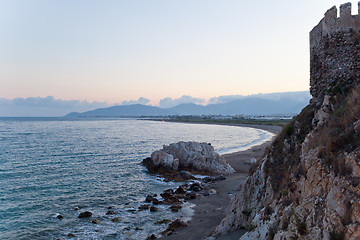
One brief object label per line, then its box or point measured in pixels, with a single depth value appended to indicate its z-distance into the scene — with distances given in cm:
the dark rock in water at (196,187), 2542
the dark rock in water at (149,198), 2247
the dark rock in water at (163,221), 1788
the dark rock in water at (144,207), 2055
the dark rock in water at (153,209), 2000
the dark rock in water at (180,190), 2482
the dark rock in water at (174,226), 1619
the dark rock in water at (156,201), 2165
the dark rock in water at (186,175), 3088
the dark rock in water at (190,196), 2295
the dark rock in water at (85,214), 1914
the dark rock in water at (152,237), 1536
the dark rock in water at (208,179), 2918
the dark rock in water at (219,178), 2955
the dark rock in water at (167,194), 2354
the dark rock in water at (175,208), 2000
